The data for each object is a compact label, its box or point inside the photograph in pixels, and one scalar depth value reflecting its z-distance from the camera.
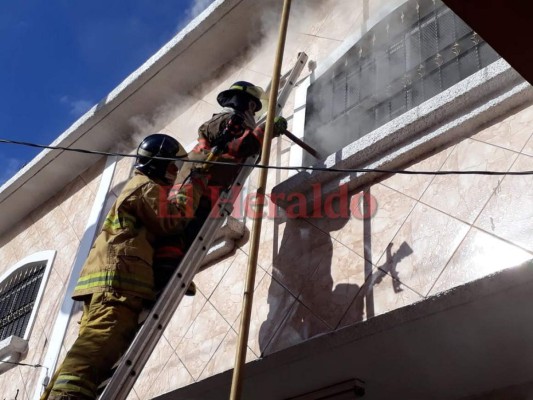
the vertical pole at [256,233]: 3.50
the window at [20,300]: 7.50
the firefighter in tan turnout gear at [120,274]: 4.00
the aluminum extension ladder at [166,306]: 3.95
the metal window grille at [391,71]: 5.18
